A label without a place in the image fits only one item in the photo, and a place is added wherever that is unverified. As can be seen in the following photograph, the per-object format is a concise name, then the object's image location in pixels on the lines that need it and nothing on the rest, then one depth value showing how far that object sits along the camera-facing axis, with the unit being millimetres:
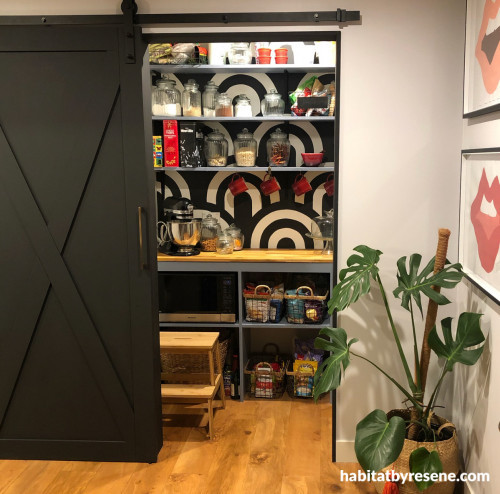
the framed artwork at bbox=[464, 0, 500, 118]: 2441
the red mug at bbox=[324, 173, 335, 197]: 4625
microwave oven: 4246
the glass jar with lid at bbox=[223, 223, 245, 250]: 4547
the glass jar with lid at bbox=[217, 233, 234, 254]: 4402
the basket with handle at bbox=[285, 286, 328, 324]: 4215
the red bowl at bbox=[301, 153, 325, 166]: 4391
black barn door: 3135
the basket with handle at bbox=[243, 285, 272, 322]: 4238
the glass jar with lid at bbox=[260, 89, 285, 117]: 4391
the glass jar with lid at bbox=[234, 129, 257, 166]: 4453
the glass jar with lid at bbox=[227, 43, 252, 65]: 4285
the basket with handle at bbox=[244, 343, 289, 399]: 4320
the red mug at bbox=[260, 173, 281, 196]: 4613
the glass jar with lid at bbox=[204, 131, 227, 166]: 4500
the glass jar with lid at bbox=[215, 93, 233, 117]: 4398
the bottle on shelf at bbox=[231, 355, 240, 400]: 4352
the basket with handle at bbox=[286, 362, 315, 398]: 4277
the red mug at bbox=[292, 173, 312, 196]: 4586
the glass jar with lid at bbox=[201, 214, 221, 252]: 4523
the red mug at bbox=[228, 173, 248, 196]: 4645
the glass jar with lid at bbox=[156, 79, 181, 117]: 4414
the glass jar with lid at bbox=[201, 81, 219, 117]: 4465
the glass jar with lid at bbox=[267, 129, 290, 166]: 4457
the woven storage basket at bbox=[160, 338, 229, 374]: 3984
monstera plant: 2617
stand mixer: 4352
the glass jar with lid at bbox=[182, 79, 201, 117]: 4434
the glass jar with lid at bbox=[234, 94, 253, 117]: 4430
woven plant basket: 2773
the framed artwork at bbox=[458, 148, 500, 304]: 2447
